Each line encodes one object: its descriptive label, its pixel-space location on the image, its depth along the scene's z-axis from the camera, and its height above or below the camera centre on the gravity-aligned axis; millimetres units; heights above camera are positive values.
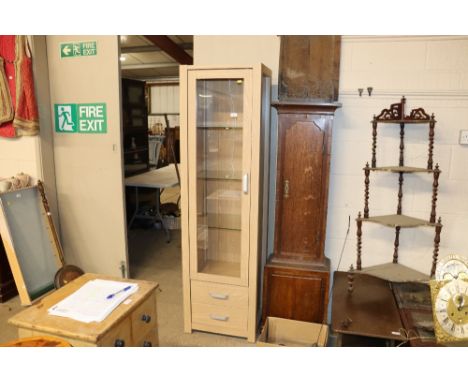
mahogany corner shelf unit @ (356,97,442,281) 2312 -281
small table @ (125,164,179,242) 4488 -580
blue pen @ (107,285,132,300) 1596 -692
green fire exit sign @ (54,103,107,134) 3180 +145
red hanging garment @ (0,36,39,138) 3025 +404
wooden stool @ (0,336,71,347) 1229 -709
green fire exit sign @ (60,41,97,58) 3097 +724
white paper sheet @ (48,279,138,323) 1461 -702
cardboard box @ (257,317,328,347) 2418 -1299
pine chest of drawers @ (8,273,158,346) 1355 -722
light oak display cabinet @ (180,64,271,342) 2377 -404
